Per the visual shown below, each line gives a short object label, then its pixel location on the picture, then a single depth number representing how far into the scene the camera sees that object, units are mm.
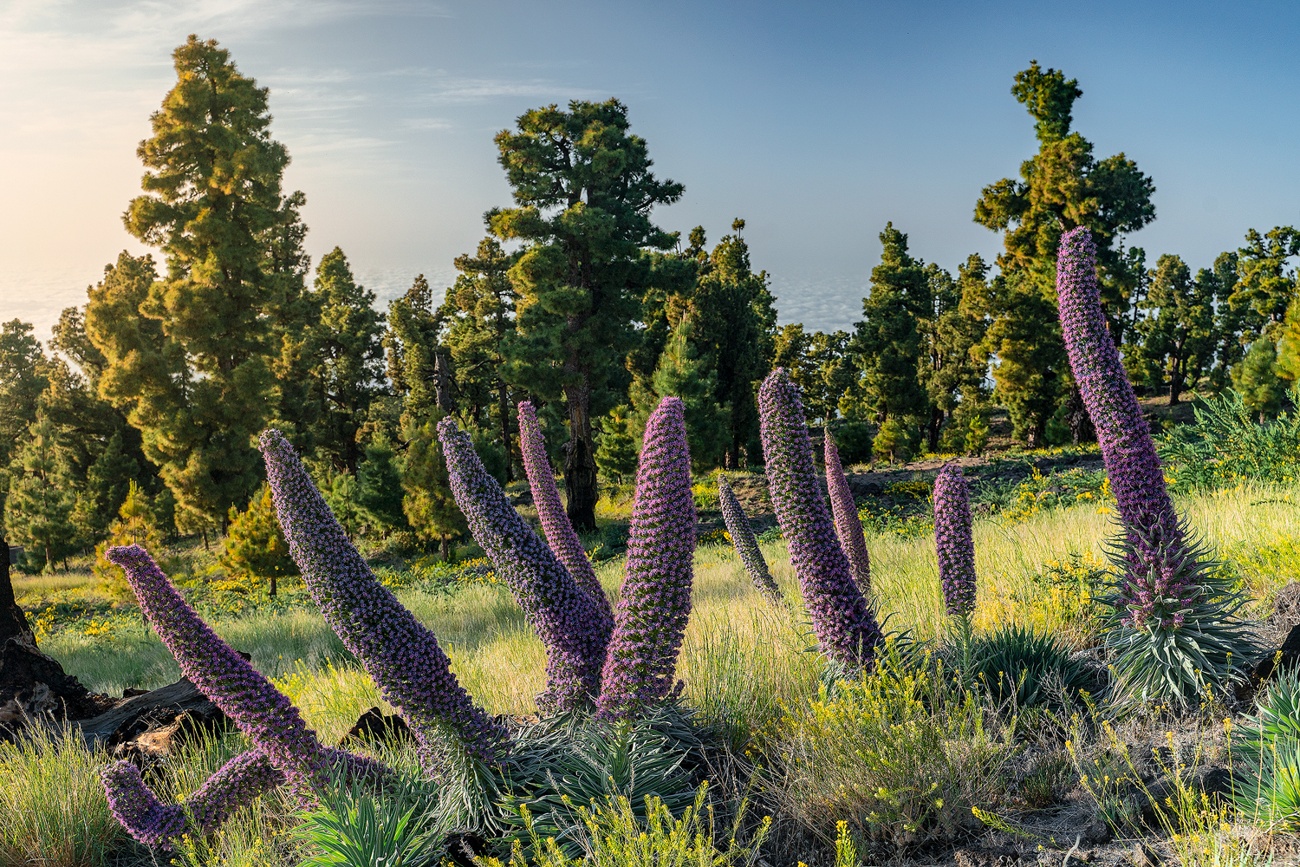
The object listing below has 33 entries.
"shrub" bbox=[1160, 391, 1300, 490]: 10008
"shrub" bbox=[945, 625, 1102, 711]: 3482
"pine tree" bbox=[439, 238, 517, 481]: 34031
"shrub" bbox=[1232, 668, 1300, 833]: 2480
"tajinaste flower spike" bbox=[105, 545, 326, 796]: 2949
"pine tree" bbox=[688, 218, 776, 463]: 29906
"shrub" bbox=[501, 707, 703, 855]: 2760
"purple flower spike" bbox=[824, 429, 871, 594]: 5020
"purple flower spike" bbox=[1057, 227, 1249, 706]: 3242
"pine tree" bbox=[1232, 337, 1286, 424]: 33031
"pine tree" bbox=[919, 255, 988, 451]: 39250
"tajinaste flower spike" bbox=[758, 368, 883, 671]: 3012
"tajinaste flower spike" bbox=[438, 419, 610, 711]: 3086
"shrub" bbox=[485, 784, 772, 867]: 2326
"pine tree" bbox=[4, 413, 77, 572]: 35344
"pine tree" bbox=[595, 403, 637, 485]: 32281
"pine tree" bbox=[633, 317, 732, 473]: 25891
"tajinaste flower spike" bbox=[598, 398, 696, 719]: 2723
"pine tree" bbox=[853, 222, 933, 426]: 38125
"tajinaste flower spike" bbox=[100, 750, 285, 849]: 3215
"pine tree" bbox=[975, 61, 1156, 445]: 26719
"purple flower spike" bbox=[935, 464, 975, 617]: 3852
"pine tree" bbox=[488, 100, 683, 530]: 21250
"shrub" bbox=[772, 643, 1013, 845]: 2857
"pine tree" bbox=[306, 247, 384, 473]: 38594
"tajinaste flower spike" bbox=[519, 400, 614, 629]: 3807
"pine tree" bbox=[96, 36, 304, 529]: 27688
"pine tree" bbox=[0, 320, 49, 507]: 41750
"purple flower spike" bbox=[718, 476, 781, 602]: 5344
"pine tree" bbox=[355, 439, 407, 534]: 26109
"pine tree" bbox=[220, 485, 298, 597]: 19078
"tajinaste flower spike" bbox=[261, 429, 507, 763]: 2834
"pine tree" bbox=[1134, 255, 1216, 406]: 44625
